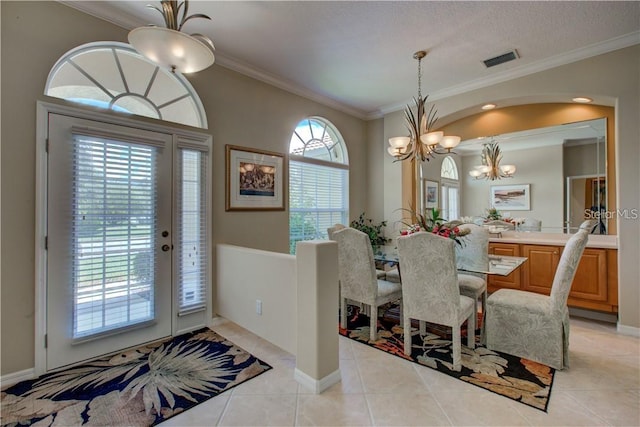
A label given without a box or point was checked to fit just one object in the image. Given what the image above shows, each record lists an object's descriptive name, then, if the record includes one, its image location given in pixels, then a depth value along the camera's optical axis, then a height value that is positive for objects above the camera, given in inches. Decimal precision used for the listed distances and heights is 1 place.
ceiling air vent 126.2 +70.1
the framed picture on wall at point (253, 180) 133.6 +18.0
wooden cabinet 127.0 -27.9
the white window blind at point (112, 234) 93.4 -5.8
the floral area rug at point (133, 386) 71.0 -47.8
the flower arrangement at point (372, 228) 193.8 -8.0
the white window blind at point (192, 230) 116.9 -5.6
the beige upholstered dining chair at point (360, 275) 110.6 -23.1
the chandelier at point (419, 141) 124.5 +32.7
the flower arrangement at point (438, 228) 106.8 -4.5
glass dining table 109.0 -19.6
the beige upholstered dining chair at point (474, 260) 114.1 -18.1
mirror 142.6 +21.6
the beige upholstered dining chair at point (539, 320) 88.9 -33.7
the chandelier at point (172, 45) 68.3 +41.8
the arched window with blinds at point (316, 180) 166.2 +22.4
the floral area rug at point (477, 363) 79.5 -47.2
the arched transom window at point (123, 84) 97.0 +48.8
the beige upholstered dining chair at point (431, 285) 89.3 -22.2
